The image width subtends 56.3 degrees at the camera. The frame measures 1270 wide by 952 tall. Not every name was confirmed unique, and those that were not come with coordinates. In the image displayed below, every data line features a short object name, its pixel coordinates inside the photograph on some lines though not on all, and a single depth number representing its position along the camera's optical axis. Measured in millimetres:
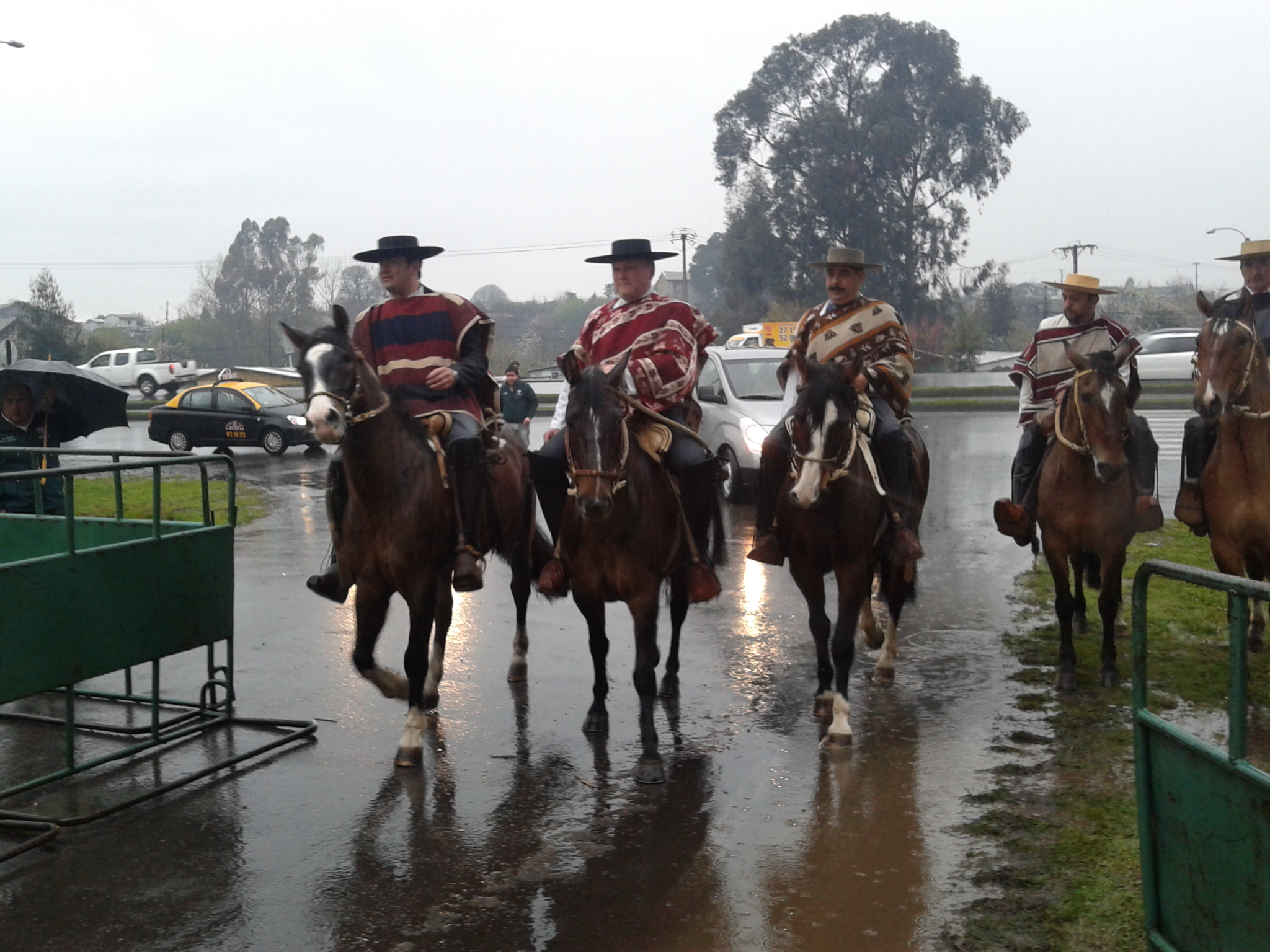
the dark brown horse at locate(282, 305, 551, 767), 6012
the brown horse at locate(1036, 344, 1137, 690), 7207
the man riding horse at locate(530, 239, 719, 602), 6719
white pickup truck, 57500
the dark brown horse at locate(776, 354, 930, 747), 6402
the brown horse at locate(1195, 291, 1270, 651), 7047
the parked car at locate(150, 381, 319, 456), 28391
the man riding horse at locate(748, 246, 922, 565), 7082
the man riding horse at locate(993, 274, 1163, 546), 7730
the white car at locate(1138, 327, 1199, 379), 41531
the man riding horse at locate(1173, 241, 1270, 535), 7859
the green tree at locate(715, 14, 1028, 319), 54656
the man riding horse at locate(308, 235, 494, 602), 7113
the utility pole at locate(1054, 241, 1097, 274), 75012
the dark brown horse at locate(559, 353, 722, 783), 5938
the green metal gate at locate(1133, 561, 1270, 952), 3082
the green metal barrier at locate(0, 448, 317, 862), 5449
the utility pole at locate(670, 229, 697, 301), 70250
